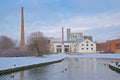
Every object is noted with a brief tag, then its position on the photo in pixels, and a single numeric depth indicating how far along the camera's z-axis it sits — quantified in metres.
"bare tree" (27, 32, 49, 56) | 74.00
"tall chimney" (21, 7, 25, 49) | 83.56
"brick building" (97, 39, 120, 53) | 121.06
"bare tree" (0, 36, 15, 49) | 93.24
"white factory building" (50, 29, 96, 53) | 140.88
